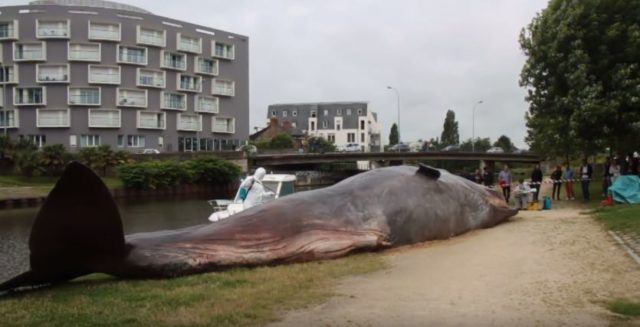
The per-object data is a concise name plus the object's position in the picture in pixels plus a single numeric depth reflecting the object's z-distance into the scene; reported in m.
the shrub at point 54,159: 61.09
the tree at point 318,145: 94.71
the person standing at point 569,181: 27.67
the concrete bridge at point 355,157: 76.62
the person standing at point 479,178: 31.72
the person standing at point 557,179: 28.45
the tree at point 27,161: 60.03
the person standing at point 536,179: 25.13
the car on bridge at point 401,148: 87.65
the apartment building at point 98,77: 79.38
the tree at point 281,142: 113.40
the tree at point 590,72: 26.09
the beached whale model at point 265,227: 9.32
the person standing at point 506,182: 26.53
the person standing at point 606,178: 26.39
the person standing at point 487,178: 33.00
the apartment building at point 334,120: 147.75
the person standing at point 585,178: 26.39
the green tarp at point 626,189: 21.62
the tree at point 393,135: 158.14
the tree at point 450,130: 131.62
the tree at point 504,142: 130.73
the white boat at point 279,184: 37.00
